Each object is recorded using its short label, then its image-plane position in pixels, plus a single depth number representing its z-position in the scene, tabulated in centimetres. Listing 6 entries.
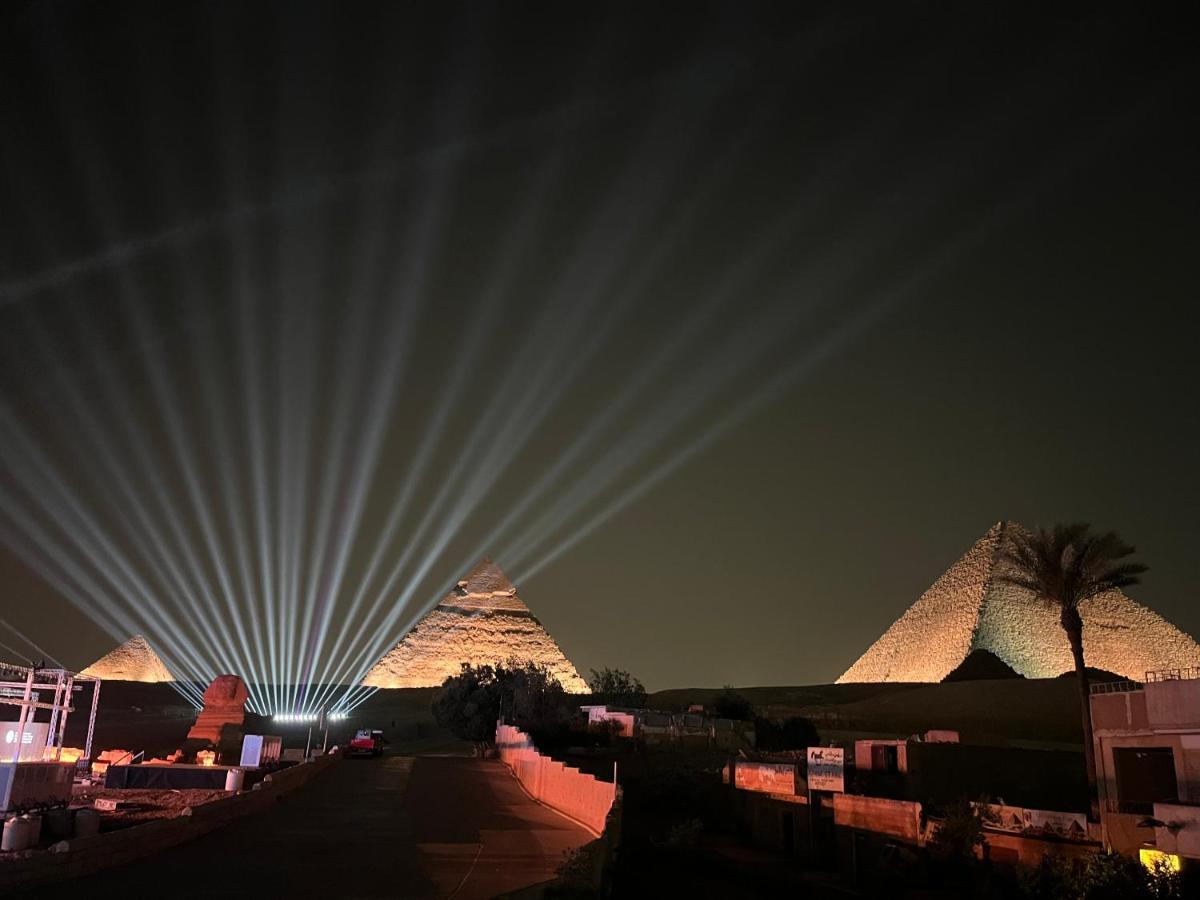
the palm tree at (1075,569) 2894
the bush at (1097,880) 1909
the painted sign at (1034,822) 2348
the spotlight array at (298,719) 6850
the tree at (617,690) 7138
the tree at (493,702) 4709
